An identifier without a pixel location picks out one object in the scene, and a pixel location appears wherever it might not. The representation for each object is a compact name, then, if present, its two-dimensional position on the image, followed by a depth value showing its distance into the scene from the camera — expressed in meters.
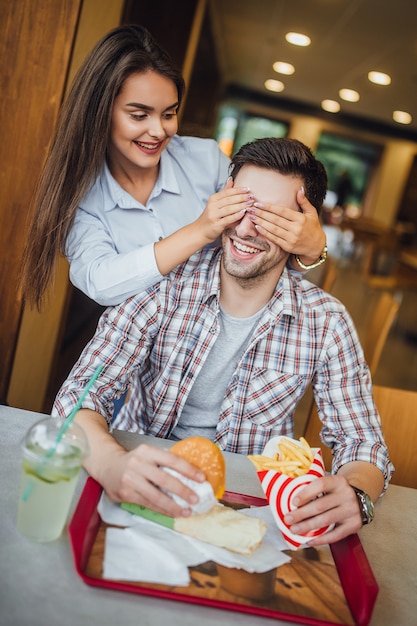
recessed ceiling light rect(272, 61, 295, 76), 8.50
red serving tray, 0.85
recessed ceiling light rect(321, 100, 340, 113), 11.23
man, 1.49
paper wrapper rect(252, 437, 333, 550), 1.04
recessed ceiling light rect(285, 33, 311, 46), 6.55
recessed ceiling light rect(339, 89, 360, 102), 9.43
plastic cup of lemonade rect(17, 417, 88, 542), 0.90
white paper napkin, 0.89
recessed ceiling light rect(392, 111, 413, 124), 10.50
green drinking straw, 0.89
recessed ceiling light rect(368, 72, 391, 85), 7.54
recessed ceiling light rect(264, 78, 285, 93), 10.50
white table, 0.80
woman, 1.45
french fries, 1.02
